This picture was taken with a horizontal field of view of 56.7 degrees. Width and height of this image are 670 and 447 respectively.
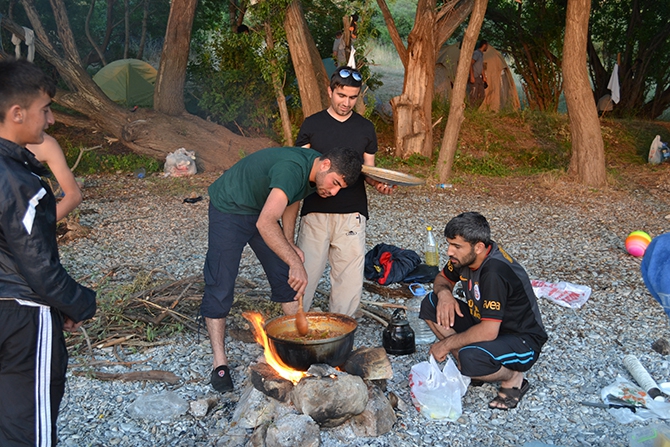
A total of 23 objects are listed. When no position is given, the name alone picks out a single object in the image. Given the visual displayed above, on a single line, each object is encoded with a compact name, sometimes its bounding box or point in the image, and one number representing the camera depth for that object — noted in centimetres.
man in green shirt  355
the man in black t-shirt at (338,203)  446
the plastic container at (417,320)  471
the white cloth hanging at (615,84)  1463
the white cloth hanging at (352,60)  942
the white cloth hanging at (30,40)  1119
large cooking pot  339
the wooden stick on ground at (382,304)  526
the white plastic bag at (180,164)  1111
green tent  1472
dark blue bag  586
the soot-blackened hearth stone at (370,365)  366
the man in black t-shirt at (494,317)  364
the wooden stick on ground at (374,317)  496
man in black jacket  224
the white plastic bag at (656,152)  1219
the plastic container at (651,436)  257
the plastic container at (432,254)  624
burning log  344
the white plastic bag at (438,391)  358
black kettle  436
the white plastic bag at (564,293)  535
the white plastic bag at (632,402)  355
